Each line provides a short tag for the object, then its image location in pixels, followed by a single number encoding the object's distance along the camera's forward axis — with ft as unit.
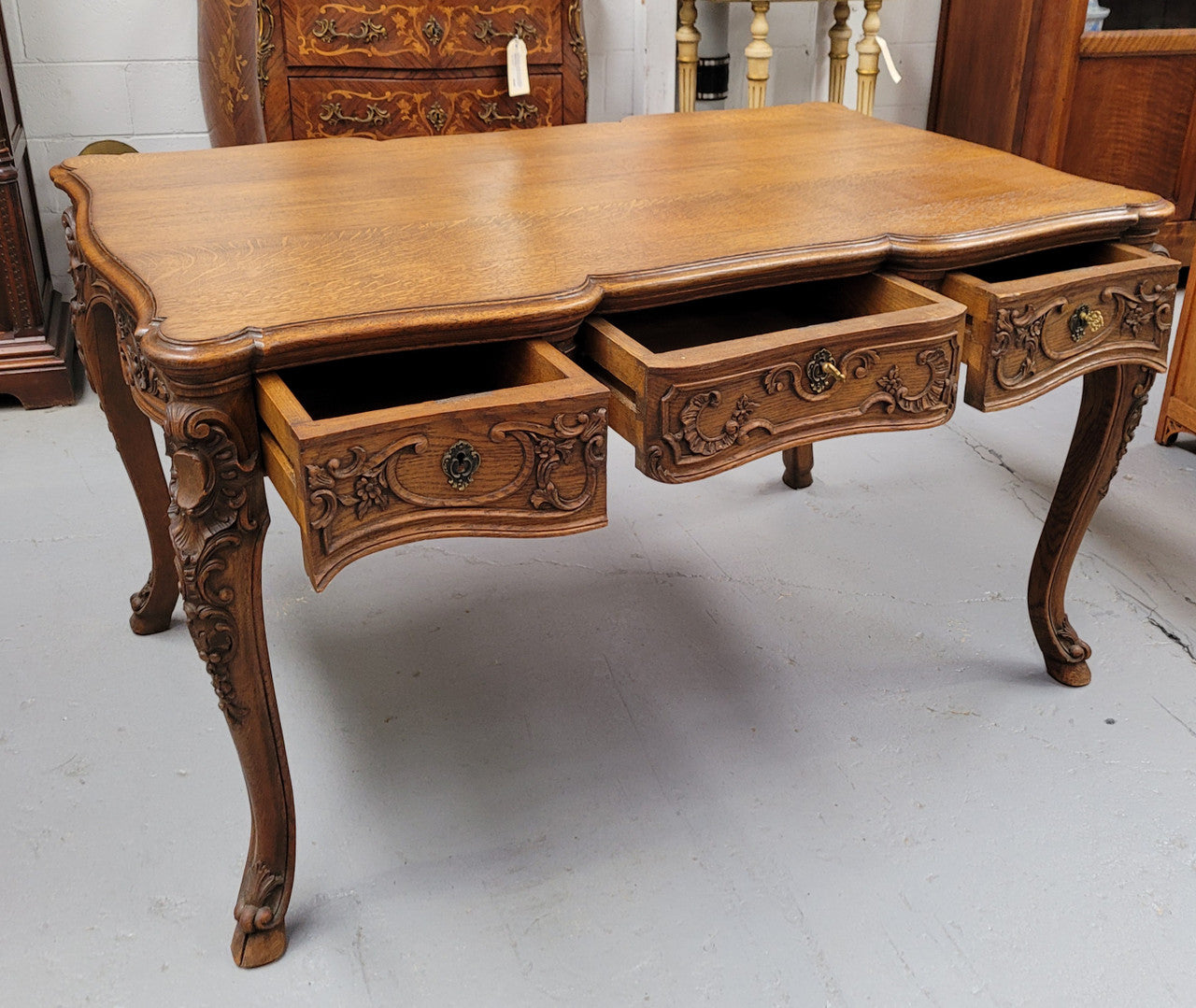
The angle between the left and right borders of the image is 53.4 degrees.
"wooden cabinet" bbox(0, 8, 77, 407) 8.14
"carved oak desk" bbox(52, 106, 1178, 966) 3.47
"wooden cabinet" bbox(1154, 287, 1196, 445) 7.68
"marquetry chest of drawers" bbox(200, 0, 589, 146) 8.58
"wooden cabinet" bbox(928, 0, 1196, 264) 10.09
